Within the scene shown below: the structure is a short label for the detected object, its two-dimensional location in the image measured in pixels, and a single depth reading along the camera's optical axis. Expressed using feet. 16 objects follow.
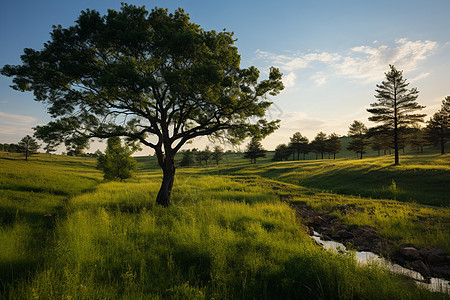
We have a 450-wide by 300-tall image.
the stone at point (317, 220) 33.22
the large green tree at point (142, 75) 30.76
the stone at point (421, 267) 17.76
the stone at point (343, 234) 27.06
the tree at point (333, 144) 228.63
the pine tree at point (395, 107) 95.91
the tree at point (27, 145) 240.32
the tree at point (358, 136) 195.93
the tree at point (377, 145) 184.83
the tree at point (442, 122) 150.71
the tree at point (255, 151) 237.04
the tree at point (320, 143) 238.11
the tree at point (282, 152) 271.00
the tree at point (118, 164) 100.94
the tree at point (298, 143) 259.80
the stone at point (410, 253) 19.93
